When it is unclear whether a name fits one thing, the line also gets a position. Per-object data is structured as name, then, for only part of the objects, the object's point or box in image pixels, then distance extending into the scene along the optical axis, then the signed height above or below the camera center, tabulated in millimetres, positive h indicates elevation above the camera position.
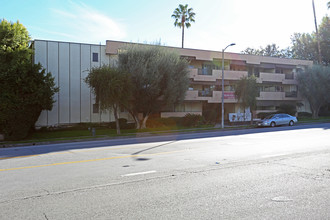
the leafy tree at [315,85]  39125 +4329
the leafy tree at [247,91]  29891 +2716
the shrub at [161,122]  29744 -544
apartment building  29188 +4977
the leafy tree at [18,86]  21391 +2529
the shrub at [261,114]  37978 +261
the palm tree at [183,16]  44750 +16210
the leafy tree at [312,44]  52188 +14183
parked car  28380 -398
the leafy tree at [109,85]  22609 +2615
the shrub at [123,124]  28281 -695
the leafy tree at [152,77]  25766 +3777
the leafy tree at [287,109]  39219 +1020
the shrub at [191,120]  29438 -334
